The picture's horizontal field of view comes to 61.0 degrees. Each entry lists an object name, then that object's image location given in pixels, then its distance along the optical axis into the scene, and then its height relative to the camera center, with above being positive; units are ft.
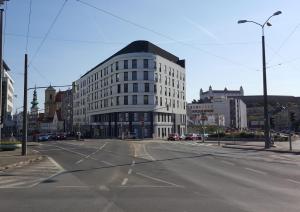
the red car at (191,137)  171.60 -10.36
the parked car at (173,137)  166.46 -9.98
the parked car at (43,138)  168.81 -10.08
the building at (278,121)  339.17 +0.17
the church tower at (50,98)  353.29 +34.88
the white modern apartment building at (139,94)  196.77 +23.21
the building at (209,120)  279.23 +1.08
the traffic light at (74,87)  78.62 +11.01
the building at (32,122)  337.21 +1.24
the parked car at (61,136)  176.56 -9.27
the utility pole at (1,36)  50.22 +17.07
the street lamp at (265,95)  79.70 +8.14
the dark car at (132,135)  180.06 -9.23
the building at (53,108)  337.32 +20.61
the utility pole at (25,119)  65.82 +0.93
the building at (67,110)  302.87 +15.84
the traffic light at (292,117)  78.75 +1.20
